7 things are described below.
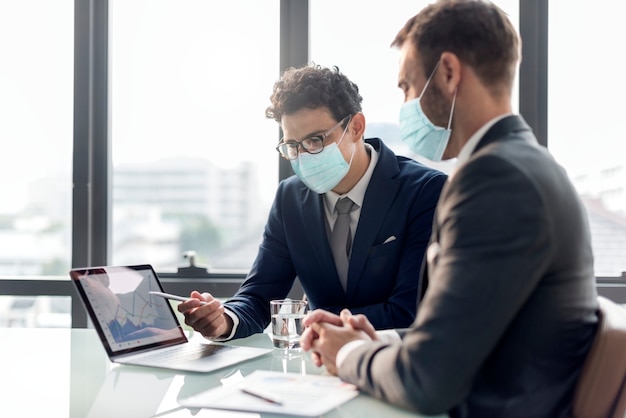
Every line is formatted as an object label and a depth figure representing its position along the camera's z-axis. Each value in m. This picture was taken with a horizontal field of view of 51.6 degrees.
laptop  1.51
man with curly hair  2.03
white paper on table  1.08
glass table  1.13
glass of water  1.63
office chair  1.00
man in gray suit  0.93
